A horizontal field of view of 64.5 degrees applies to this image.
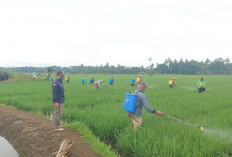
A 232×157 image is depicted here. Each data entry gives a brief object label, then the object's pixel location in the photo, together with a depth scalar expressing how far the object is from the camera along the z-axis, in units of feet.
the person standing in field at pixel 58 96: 15.53
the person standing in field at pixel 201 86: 42.42
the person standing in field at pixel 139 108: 13.78
